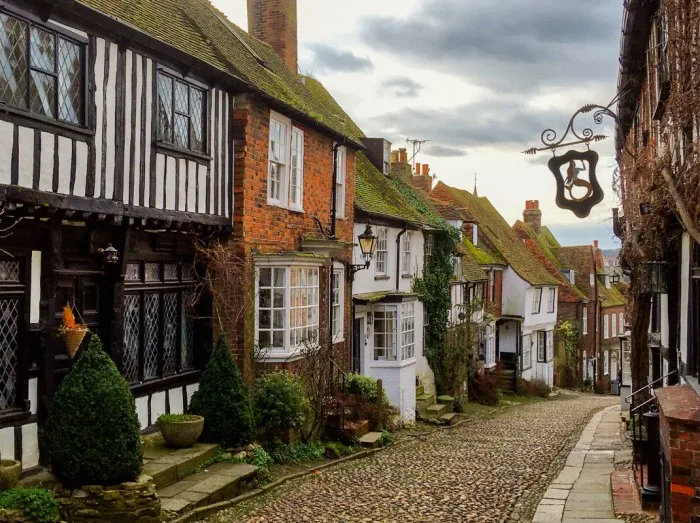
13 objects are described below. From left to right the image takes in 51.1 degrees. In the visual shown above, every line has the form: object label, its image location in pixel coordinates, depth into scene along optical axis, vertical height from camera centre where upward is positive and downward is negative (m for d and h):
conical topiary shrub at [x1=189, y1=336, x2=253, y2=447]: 11.19 -1.83
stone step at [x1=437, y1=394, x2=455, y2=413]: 23.00 -3.66
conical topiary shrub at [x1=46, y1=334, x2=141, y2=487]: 8.31 -1.68
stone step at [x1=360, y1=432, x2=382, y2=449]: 14.79 -3.14
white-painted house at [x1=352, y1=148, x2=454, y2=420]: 19.61 -0.29
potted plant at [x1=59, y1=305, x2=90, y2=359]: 8.99 -0.58
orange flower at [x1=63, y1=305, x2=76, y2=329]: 9.05 -0.42
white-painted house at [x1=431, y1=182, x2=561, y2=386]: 35.38 -0.13
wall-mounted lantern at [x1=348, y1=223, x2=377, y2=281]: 15.78 +0.95
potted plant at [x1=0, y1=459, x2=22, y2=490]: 7.66 -1.99
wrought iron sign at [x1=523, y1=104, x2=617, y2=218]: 7.27 +1.15
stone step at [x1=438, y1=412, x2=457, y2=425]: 20.65 -3.78
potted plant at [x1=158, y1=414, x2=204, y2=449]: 10.45 -2.08
